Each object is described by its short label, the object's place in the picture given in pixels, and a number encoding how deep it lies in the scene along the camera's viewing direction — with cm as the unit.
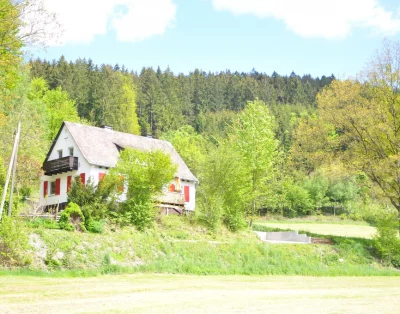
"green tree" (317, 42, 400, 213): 3531
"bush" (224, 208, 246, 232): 3566
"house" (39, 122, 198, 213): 3791
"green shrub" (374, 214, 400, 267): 3238
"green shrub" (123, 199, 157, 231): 3022
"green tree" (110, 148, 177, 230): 3044
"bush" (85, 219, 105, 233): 2725
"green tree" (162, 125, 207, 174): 6438
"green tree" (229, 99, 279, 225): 4294
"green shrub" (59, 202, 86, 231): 2625
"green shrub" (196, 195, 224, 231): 3388
